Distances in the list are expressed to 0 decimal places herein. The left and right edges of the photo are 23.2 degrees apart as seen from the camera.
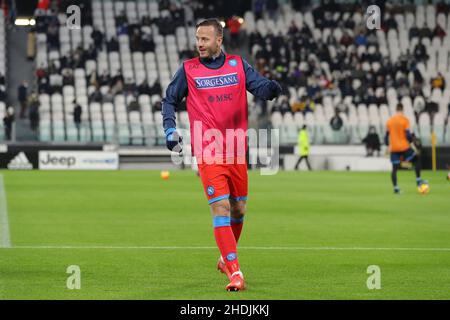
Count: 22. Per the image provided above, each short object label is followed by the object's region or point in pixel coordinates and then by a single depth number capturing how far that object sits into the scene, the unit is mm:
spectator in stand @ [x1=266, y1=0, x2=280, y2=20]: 54625
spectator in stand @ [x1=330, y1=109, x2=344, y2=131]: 46000
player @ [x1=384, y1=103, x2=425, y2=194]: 28641
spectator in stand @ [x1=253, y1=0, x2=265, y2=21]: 54594
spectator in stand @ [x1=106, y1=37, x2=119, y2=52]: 50219
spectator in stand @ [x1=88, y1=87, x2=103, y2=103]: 47000
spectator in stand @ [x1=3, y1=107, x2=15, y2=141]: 42531
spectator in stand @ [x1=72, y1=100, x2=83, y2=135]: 44375
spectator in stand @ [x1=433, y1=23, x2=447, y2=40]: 54812
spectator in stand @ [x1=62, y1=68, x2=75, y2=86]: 47281
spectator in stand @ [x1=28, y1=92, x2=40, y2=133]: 44125
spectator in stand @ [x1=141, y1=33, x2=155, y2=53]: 50906
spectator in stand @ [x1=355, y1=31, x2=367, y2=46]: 53156
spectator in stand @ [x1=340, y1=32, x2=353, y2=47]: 52719
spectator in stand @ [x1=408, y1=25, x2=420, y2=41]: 54594
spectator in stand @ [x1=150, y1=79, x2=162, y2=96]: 47756
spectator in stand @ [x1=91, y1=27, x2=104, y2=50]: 49781
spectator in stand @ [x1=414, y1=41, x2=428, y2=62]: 53031
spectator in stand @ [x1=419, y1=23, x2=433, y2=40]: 54719
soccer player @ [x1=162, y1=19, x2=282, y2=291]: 11008
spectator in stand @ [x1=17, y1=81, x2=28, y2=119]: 45750
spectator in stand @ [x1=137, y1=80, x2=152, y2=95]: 47812
